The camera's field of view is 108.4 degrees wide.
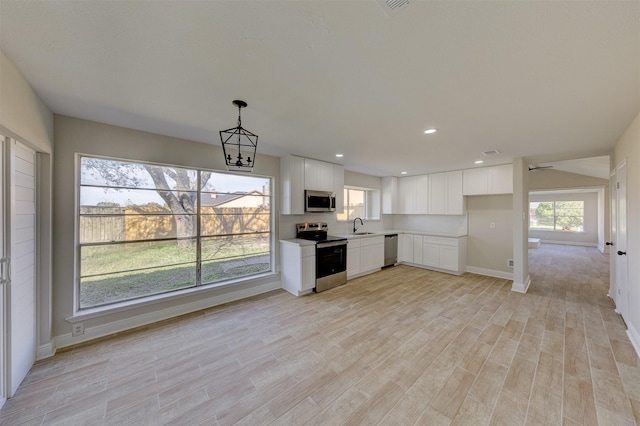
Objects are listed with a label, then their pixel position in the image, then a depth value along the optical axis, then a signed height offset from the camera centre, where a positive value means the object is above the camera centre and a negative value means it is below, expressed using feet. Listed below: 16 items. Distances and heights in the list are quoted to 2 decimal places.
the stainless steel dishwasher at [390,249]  18.80 -3.06
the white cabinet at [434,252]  17.06 -3.09
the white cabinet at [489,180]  15.12 +2.26
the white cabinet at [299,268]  12.89 -3.16
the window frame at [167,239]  8.60 -2.26
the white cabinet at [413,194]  19.47 +1.61
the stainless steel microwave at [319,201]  14.43 +0.77
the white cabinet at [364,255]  15.97 -3.10
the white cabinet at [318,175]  14.25 +2.42
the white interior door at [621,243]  9.48 -1.31
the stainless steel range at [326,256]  13.67 -2.64
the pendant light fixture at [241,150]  10.60 +3.39
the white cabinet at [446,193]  17.52 +1.55
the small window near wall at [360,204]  19.30 +0.77
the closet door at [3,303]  5.75 -2.25
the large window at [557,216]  31.68 -0.46
